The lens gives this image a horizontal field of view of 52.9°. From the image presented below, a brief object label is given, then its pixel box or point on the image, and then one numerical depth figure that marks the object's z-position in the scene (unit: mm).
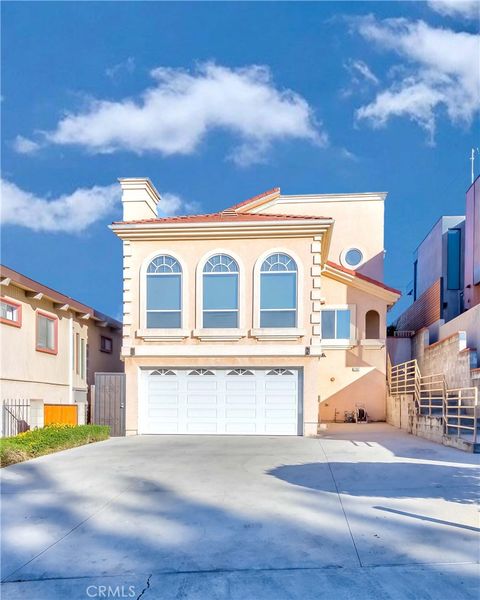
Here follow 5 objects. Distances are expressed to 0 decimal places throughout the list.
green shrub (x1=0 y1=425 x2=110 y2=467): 10406
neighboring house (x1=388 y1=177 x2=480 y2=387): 15156
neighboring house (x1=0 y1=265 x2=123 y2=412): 14578
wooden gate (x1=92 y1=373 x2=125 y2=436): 15867
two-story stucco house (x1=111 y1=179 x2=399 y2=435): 15273
